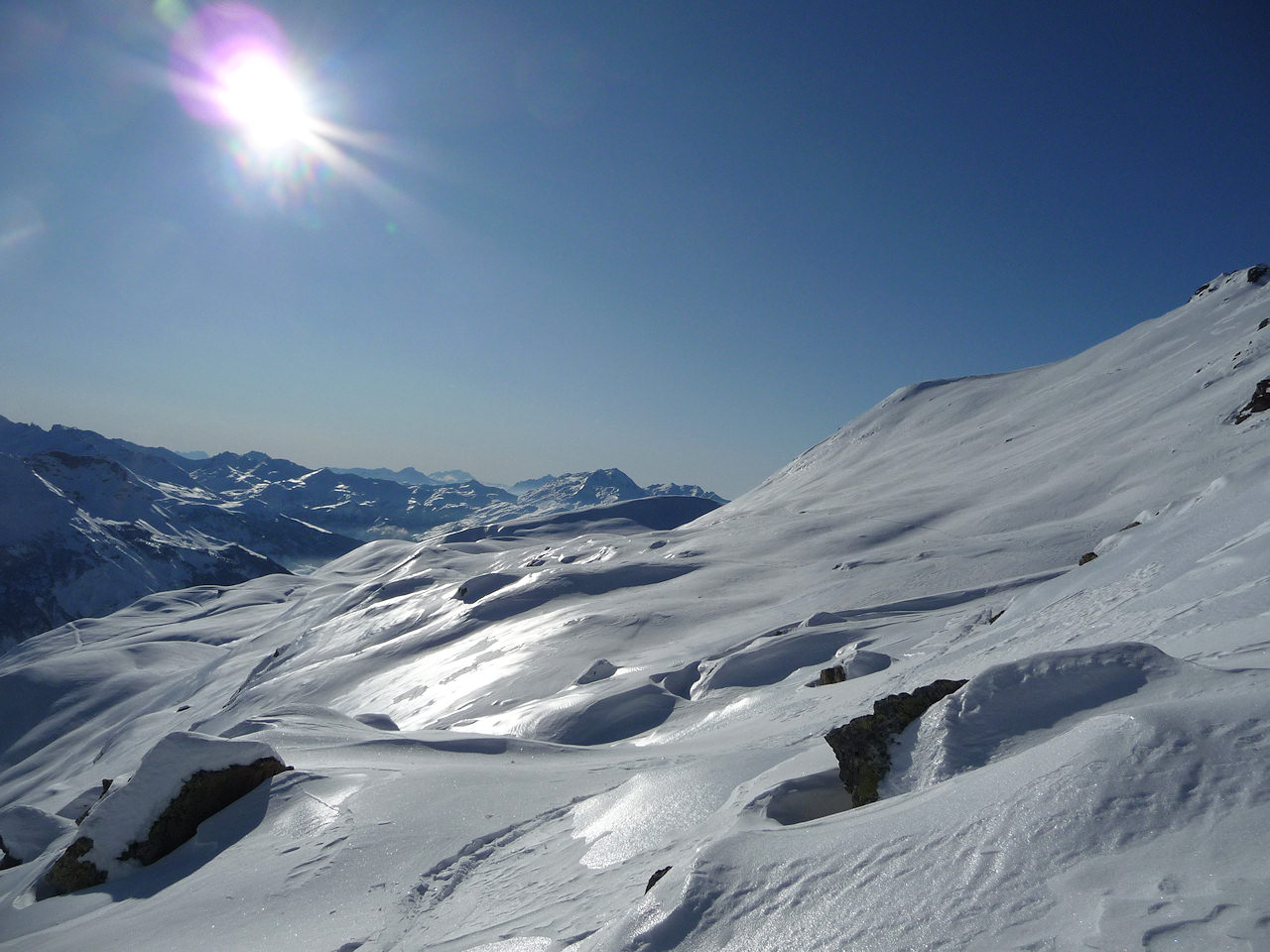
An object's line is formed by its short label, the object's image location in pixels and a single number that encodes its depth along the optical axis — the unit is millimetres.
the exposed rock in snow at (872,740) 5094
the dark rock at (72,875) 8578
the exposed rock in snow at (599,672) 20656
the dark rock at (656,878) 4770
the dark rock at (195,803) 8727
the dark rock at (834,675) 12797
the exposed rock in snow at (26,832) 11750
